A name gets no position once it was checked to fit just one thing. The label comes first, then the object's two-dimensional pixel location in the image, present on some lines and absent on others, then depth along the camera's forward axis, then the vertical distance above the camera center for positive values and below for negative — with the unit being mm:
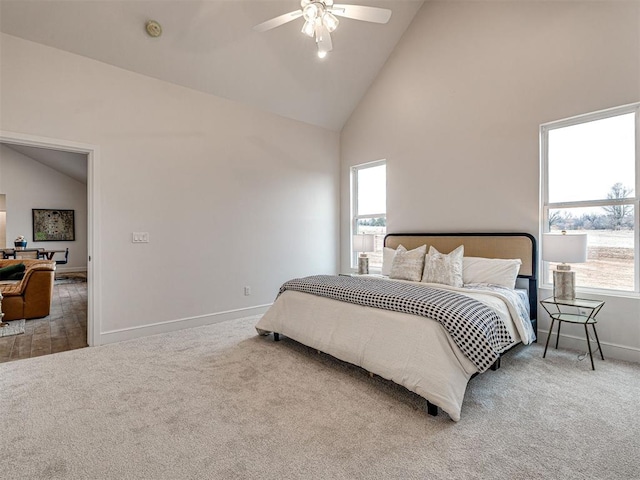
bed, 2139 -675
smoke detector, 3260 +2091
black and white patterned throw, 2154 -531
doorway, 3111 +370
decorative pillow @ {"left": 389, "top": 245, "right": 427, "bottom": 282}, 3795 -339
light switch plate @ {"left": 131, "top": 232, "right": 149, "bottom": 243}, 3664 -3
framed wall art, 9164 +342
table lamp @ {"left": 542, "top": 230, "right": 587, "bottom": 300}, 2898 -178
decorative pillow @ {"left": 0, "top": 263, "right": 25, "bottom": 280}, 5219 -532
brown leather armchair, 4375 -783
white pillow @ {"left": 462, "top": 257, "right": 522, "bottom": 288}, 3400 -372
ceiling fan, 2502 +1732
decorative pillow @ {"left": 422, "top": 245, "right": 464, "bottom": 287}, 3488 -348
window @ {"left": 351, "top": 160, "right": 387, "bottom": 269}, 5168 +539
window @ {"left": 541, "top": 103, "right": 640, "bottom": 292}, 3020 +460
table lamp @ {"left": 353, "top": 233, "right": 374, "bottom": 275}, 4703 -173
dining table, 7465 -365
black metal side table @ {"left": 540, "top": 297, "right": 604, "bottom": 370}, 2834 -744
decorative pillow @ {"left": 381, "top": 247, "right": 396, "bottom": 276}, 4348 -313
